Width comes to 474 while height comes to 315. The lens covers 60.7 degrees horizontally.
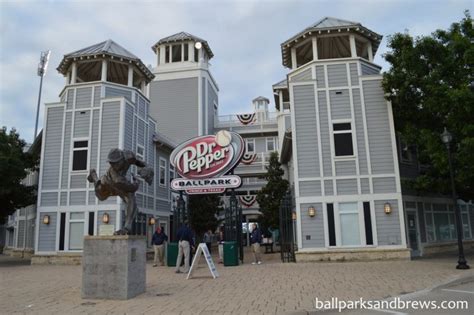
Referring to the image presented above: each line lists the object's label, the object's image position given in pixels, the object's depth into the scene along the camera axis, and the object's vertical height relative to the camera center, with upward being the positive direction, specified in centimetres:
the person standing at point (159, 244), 1783 -44
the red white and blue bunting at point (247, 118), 3962 +1105
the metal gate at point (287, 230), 1806 +5
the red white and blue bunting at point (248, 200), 3675 +291
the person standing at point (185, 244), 1407 -34
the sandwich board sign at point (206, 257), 1225 -77
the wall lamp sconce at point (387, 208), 1709 +89
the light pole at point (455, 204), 1322 +77
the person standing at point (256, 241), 1816 -39
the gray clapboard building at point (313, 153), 1741 +373
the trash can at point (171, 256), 1750 -93
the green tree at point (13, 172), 1886 +308
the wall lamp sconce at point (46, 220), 1998 +83
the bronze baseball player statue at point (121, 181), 977 +132
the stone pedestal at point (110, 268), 905 -73
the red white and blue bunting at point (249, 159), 3781 +679
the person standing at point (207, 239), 2484 -33
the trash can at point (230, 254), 1708 -89
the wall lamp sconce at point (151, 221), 2309 +78
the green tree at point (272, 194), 2747 +256
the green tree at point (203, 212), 2817 +149
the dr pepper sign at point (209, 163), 1844 +322
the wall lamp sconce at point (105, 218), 1948 +84
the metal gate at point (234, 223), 1817 +44
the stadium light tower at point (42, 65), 4444 +1869
